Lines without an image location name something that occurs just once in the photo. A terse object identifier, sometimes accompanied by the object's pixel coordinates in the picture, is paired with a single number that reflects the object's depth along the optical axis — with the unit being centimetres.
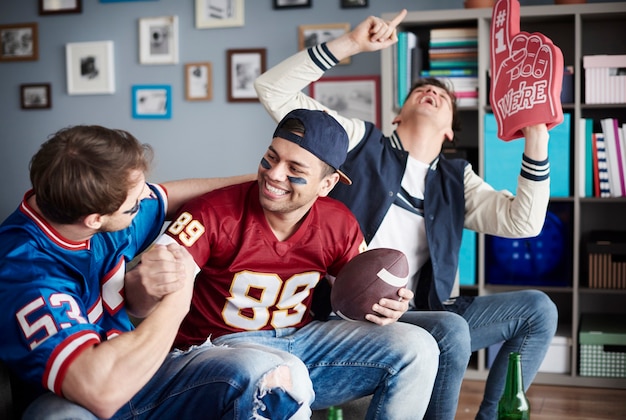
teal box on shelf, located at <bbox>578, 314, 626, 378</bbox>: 371
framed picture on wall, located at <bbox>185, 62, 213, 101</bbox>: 459
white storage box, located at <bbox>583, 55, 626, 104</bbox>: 368
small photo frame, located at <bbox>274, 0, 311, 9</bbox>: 439
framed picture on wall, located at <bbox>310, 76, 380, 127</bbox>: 430
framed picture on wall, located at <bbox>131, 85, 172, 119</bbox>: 468
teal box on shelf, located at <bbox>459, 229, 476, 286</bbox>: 382
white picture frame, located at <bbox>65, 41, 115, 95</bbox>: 476
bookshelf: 372
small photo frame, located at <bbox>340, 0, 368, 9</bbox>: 428
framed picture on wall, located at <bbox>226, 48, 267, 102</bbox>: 449
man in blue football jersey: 153
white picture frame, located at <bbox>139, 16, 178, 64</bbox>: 462
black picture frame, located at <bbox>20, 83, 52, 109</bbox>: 490
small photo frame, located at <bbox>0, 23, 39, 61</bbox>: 489
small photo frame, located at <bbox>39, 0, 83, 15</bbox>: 481
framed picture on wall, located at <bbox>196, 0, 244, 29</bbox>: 451
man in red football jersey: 204
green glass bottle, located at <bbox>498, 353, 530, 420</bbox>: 183
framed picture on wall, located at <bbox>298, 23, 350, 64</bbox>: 433
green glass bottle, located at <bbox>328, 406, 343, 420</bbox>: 137
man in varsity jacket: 257
